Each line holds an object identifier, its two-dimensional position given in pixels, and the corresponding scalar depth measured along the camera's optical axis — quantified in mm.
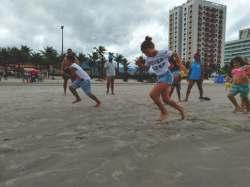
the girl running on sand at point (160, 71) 5777
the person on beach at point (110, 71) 13509
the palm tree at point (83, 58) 95188
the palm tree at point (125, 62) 105838
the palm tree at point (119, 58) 104812
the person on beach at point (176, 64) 5891
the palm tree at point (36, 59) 88125
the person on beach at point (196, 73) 10883
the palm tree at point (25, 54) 87125
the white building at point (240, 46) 144125
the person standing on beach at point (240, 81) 7504
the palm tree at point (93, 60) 94125
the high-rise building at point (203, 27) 163750
